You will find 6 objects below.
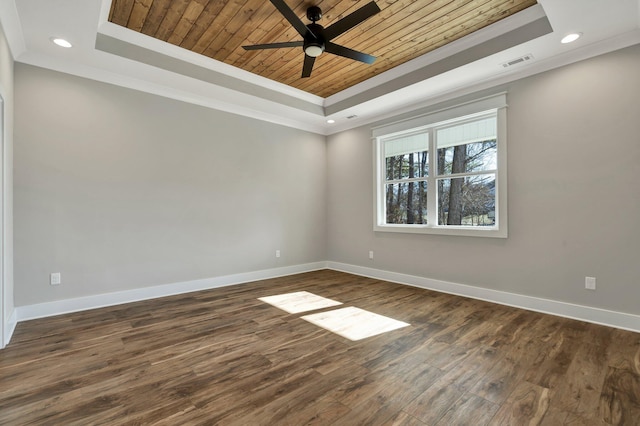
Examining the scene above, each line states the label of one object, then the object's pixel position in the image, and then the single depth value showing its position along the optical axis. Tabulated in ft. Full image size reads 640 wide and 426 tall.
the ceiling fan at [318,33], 8.09
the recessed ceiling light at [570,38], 9.18
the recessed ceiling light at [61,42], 9.32
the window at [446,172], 12.39
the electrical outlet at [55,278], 10.69
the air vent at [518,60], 10.41
